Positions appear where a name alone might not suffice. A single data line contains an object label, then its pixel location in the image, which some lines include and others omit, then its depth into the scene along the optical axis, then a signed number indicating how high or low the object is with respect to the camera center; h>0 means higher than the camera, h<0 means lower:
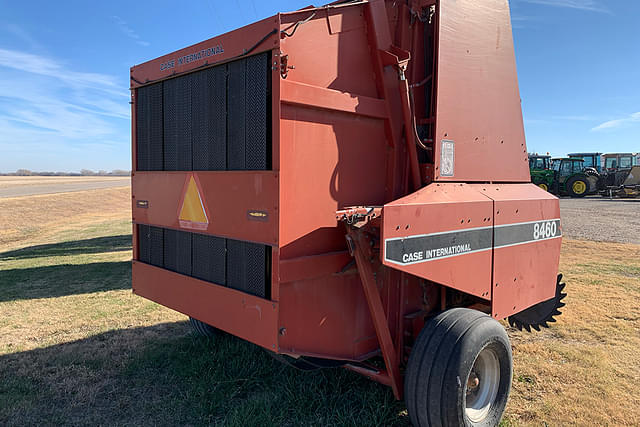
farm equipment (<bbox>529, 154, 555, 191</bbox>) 28.47 +0.81
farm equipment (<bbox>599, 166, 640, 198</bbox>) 27.94 +0.23
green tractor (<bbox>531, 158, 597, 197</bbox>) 28.00 +0.51
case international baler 2.68 -0.07
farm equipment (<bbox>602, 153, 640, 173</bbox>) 36.53 +2.16
